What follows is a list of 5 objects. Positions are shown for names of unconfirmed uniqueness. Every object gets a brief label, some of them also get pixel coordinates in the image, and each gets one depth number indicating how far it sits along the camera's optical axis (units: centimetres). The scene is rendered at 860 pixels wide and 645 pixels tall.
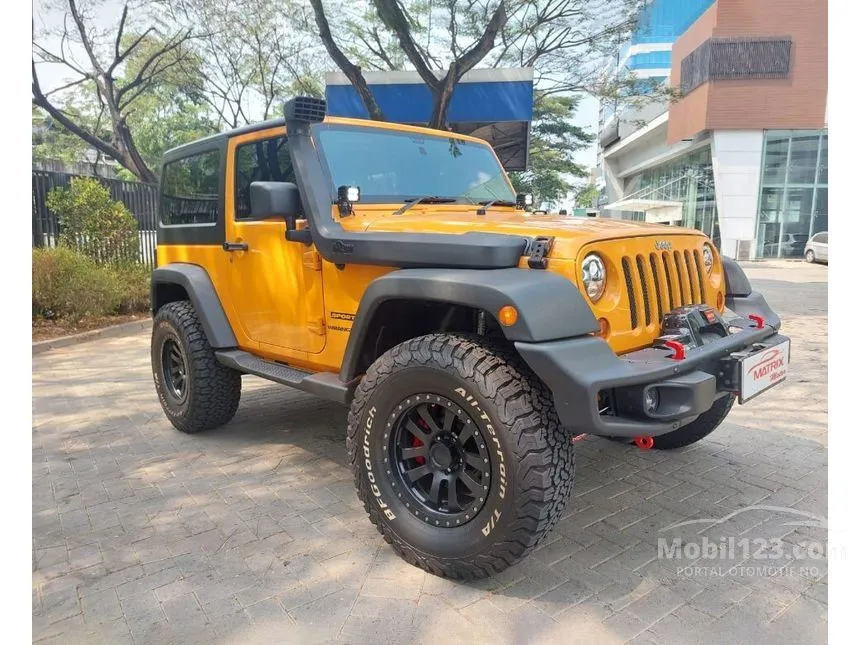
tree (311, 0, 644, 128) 1086
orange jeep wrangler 236
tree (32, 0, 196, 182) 1470
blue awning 1332
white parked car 2370
